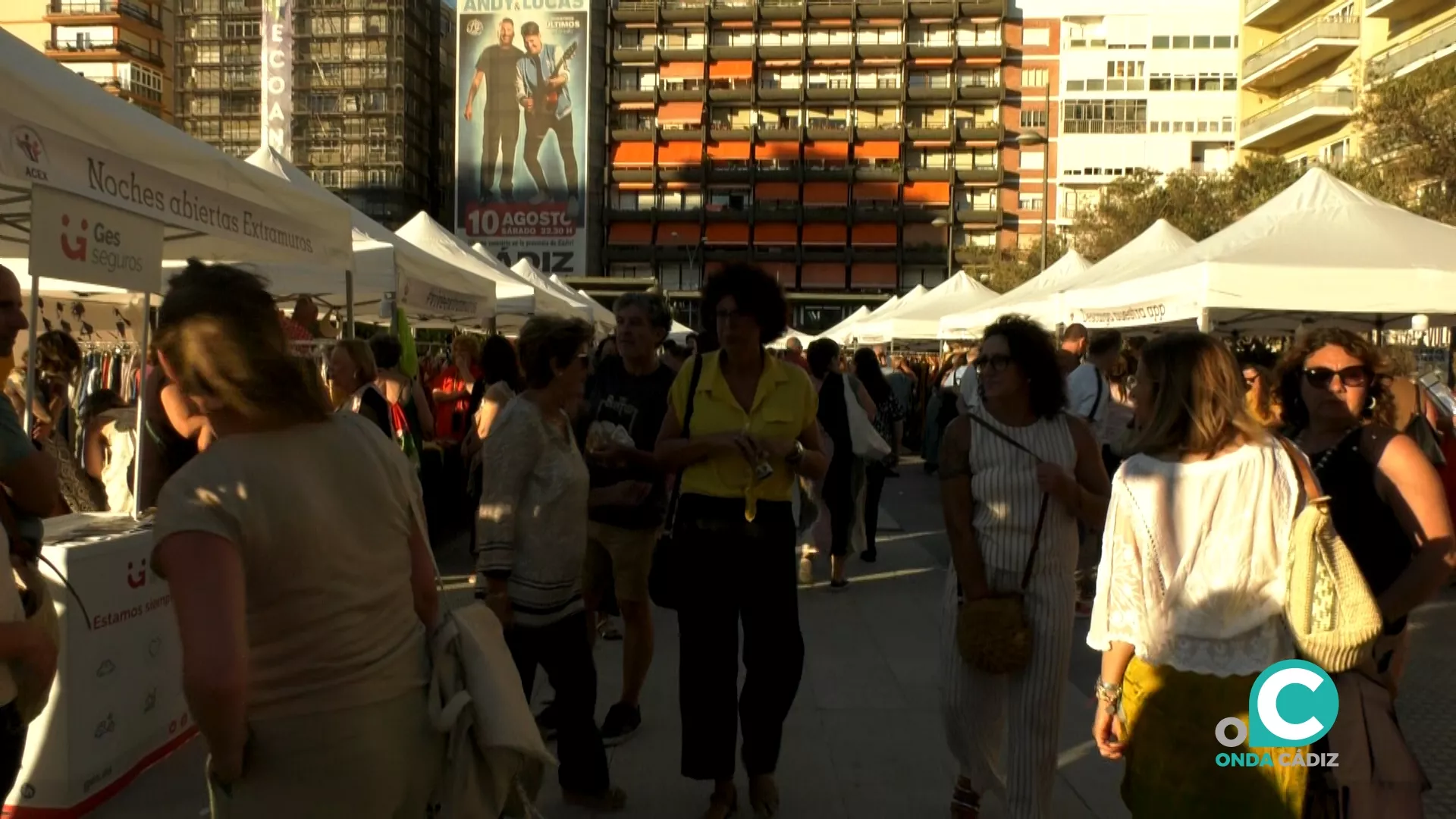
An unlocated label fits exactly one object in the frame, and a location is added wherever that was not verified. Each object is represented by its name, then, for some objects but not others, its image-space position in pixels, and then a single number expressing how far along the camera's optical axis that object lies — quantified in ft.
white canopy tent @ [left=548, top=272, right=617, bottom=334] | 75.77
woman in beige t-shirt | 6.74
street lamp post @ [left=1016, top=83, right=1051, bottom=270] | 95.04
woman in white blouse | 9.67
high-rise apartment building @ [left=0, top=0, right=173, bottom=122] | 262.47
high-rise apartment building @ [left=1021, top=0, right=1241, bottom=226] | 228.84
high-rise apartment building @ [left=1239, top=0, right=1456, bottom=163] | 131.75
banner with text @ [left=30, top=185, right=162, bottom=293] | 15.51
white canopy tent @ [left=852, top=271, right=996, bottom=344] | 71.82
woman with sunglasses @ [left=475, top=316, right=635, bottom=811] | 13.84
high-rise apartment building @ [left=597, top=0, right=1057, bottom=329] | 254.27
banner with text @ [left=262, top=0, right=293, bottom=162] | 185.88
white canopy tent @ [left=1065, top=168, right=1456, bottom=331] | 29.04
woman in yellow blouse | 14.06
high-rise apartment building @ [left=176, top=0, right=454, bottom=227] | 268.62
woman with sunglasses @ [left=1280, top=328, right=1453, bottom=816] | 9.66
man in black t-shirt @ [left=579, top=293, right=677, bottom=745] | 17.31
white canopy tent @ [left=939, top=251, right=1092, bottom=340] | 50.72
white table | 14.21
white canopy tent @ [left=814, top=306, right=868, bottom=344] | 92.94
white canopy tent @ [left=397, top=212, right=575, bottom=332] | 49.29
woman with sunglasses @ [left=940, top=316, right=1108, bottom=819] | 12.77
